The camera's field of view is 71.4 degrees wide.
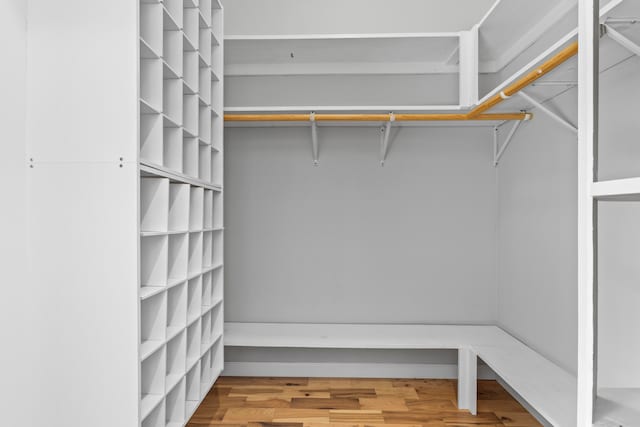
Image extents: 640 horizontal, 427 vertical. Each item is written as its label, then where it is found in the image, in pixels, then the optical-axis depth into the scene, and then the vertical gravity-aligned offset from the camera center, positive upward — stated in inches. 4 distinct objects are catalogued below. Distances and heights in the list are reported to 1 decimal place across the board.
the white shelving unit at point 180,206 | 57.5 +1.3
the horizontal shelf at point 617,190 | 30.9 +2.0
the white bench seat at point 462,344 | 73.1 -27.6
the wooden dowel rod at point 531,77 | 58.9 +21.3
